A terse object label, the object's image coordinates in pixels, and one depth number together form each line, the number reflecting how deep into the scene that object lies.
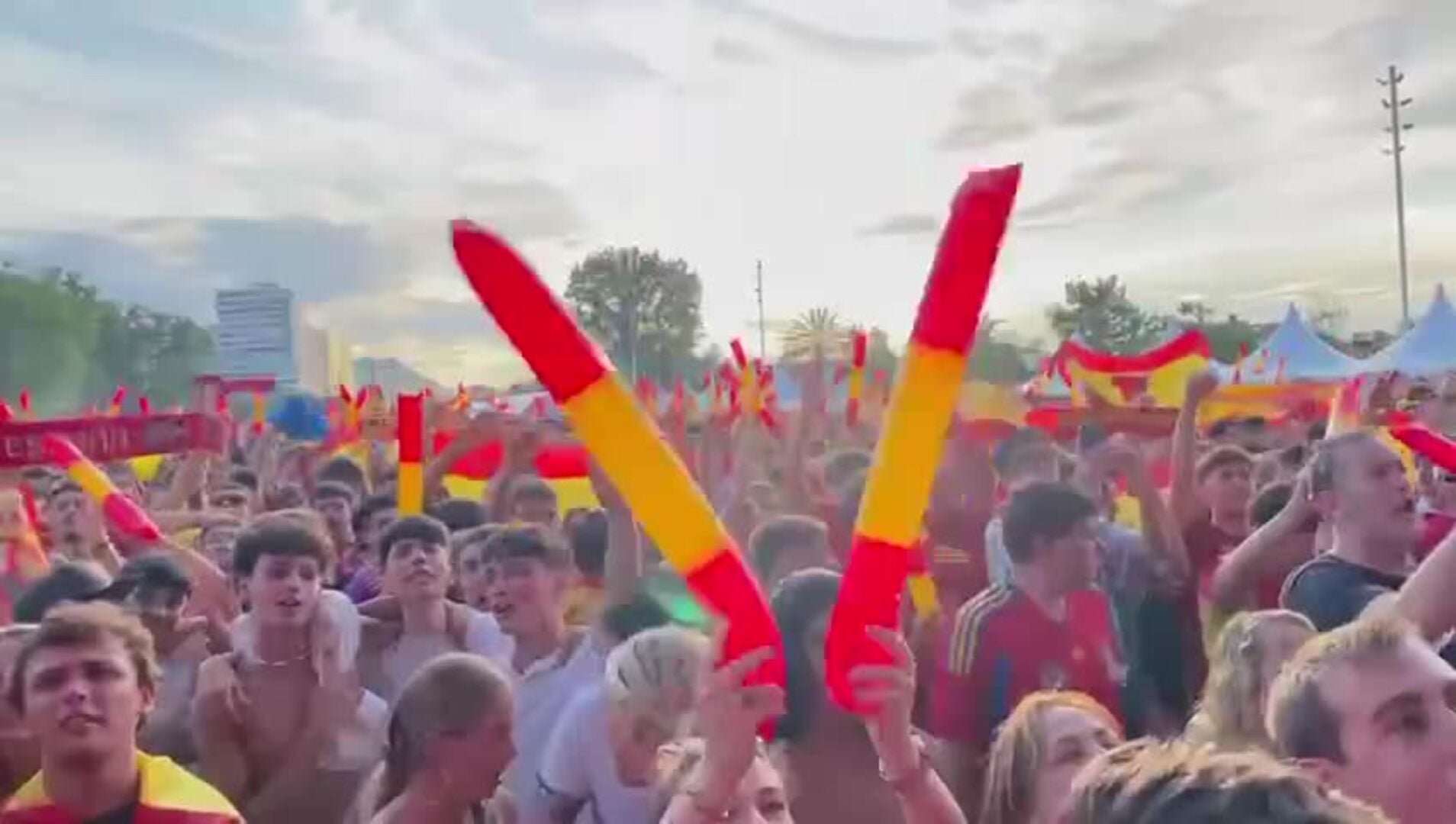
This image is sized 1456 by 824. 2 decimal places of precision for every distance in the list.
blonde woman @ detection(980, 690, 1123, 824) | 2.89
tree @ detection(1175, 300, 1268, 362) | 62.19
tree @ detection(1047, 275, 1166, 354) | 70.31
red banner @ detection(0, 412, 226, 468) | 5.44
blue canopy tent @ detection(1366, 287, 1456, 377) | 19.14
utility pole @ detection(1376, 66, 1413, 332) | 43.03
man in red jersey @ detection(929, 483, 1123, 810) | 3.99
